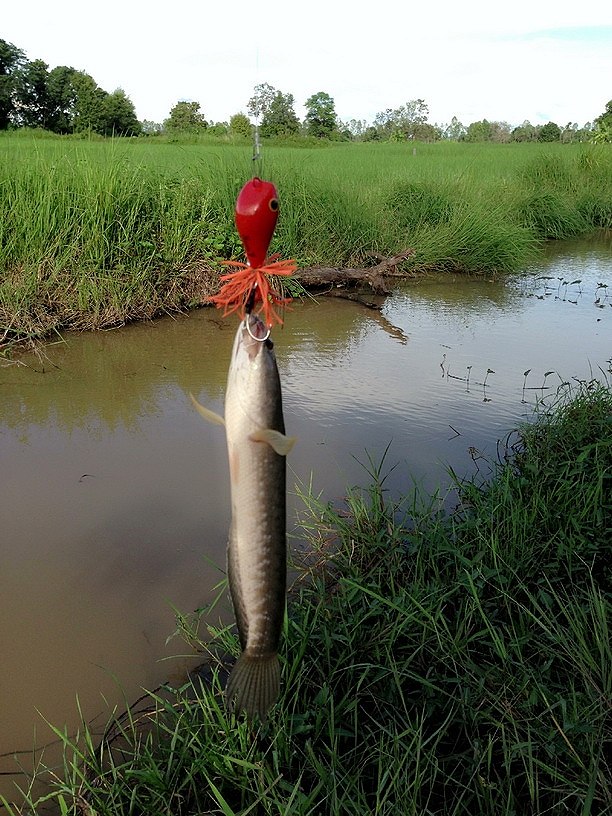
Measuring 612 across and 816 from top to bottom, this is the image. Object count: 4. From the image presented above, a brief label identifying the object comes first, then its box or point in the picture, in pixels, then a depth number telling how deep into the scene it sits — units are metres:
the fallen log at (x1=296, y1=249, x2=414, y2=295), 8.17
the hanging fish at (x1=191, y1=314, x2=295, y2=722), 1.12
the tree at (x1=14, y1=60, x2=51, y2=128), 32.38
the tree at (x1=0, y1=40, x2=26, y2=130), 37.66
